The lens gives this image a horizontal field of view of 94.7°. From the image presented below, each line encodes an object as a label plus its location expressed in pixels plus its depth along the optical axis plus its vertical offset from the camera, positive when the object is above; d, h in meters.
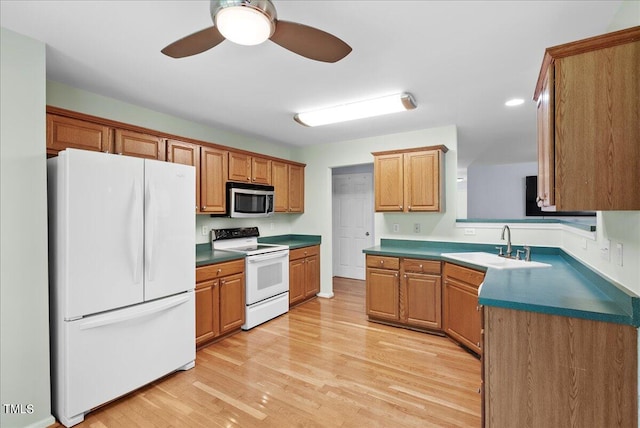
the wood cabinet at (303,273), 4.22 -0.90
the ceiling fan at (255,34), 1.21 +0.85
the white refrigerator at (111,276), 1.90 -0.43
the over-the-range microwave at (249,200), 3.61 +0.19
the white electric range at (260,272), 3.45 -0.72
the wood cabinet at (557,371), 1.28 -0.74
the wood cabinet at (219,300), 2.90 -0.90
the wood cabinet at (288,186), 4.41 +0.45
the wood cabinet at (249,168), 3.68 +0.61
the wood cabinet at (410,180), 3.55 +0.43
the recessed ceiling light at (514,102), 2.88 +1.11
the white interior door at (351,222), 5.84 -0.17
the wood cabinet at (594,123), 1.23 +0.39
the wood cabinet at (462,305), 2.71 -0.91
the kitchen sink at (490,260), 2.59 -0.47
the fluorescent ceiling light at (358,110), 2.76 +1.05
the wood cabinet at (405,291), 3.25 -0.91
